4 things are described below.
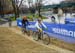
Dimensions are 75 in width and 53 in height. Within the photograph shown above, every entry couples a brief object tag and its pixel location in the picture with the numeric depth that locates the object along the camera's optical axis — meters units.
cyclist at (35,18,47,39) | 7.53
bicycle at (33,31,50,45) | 7.13
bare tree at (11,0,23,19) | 26.95
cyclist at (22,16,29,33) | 10.21
